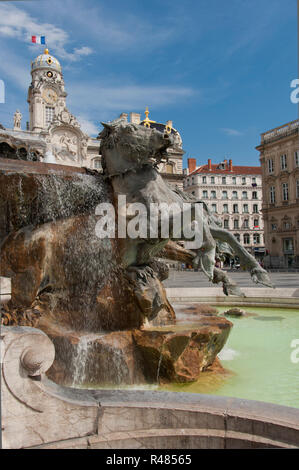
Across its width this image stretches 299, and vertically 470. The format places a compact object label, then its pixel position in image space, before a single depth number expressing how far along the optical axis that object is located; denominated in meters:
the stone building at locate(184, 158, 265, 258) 73.12
